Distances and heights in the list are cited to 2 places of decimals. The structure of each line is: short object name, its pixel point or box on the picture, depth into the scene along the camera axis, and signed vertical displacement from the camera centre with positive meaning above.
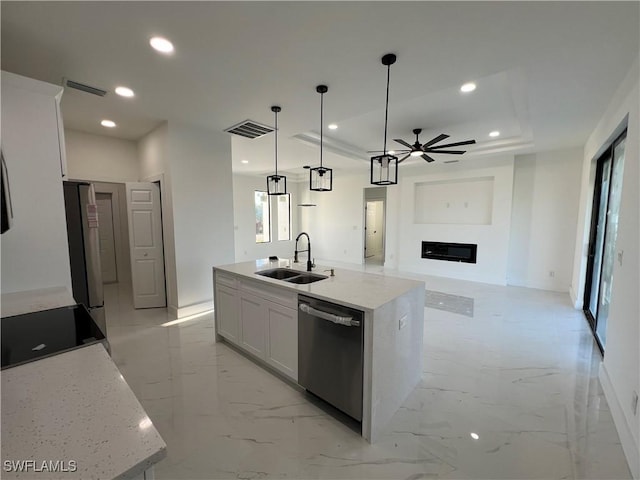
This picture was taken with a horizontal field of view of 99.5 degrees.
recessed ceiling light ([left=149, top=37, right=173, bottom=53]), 1.99 +1.31
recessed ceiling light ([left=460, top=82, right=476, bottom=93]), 2.79 +1.40
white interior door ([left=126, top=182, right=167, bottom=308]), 4.05 -0.39
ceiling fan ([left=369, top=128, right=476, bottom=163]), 3.73 +1.01
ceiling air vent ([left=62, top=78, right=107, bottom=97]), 2.60 +1.30
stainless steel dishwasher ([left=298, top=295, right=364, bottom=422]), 1.77 -0.94
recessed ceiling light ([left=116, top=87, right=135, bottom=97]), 2.75 +1.32
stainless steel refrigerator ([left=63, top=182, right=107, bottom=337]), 2.56 -0.26
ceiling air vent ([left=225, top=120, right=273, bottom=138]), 3.74 +1.31
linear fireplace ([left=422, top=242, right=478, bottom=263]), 6.12 -0.75
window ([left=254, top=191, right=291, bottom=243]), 8.56 +0.13
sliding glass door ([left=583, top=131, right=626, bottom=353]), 3.01 -0.20
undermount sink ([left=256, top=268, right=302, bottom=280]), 2.81 -0.57
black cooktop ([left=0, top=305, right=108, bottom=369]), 1.12 -0.56
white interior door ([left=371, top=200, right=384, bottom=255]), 9.94 -0.36
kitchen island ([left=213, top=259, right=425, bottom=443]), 1.76 -0.83
